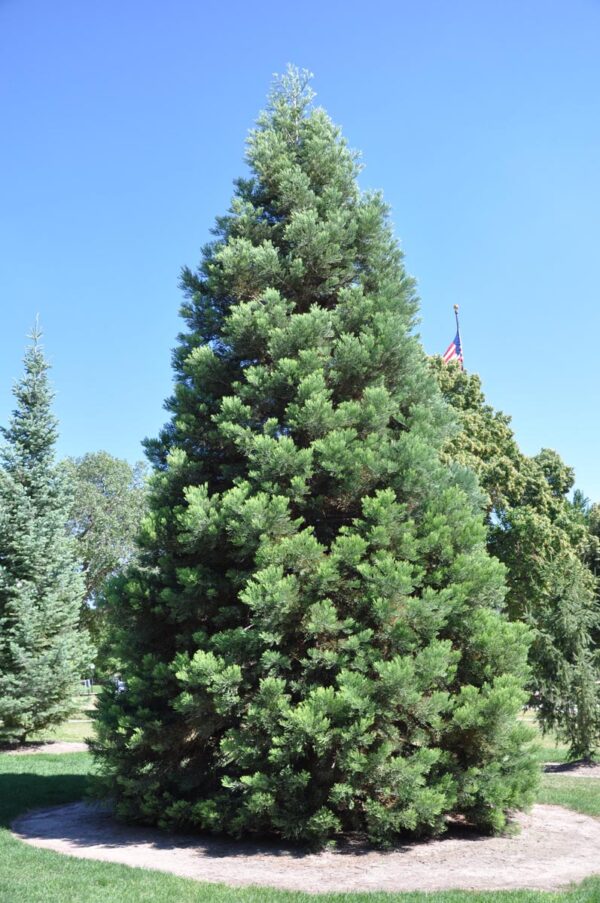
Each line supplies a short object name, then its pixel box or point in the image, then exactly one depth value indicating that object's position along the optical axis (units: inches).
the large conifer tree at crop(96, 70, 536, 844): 268.7
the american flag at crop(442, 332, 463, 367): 1016.1
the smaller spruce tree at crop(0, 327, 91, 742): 682.2
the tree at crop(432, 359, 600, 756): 959.6
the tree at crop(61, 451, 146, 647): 1427.2
